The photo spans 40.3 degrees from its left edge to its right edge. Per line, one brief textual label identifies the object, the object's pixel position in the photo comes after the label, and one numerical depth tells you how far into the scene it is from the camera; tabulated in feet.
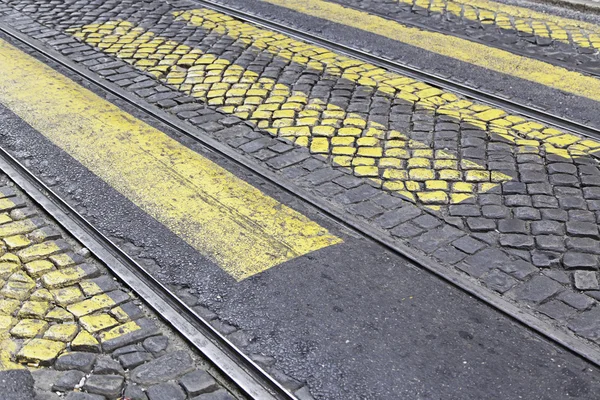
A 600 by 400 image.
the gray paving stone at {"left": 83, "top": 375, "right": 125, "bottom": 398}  13.42
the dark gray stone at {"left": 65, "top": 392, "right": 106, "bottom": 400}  13.25
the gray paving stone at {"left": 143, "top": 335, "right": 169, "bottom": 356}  14.53
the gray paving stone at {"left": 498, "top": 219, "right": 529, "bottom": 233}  18.38
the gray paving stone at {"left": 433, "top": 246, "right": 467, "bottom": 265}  17.26
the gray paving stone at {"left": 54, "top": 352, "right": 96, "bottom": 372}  13.97
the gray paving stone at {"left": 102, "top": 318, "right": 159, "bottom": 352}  14.57
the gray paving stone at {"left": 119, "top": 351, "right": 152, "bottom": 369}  14.11
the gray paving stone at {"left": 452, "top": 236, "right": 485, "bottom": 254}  17.65
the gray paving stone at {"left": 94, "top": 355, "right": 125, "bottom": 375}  13.88
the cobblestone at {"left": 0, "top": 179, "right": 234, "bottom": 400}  13.74
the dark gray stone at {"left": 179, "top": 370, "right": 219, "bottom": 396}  13.53
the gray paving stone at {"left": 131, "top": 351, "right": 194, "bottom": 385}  13.83
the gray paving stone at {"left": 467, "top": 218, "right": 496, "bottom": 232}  18.46
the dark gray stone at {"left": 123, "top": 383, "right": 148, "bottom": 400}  13.35
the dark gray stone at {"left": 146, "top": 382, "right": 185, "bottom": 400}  13.39
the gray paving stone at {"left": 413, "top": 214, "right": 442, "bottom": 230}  18.60
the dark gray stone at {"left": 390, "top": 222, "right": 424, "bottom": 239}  18.22
